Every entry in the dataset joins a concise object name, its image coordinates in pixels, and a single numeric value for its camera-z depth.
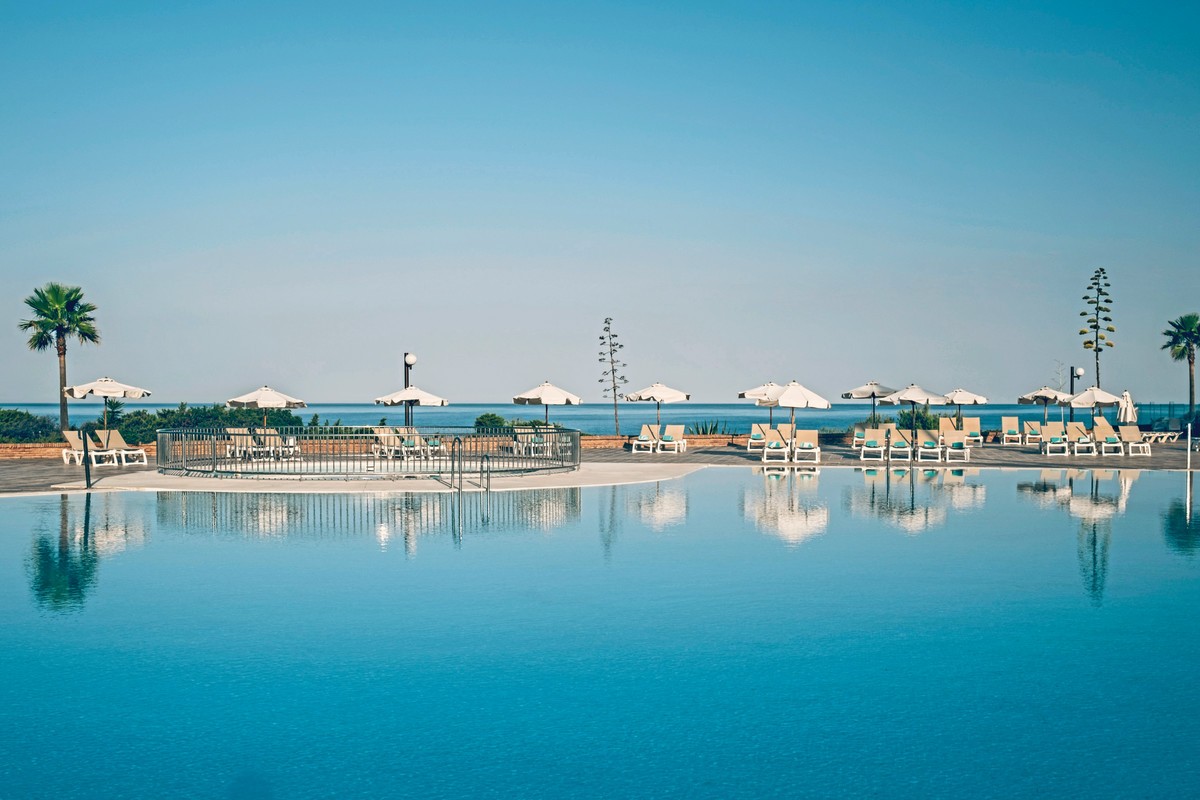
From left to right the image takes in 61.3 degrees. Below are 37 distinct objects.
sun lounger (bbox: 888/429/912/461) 29.44
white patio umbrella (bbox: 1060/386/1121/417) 32.97
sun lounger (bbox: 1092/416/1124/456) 30.44
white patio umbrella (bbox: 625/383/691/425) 34.38
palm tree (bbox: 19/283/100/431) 30.67
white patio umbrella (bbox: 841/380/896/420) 32.72
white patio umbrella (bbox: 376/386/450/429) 28.18
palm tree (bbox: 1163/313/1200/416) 43.50
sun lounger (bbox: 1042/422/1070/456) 30.58
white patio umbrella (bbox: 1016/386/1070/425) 36.81
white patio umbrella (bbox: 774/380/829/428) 29.53
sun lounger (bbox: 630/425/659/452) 31.80
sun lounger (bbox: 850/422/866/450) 30.28
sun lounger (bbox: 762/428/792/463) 28.94
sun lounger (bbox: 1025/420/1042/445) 33.24
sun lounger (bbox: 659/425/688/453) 31.84
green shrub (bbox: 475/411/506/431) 34.16
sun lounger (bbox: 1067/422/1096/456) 30.34
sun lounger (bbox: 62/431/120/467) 25.69
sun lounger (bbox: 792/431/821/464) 28.50
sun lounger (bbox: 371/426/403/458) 25.44
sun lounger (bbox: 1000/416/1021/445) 34.41
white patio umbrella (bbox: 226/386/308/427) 26.91
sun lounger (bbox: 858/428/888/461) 28.59
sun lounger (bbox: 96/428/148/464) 26.17
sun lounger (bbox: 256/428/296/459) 24.30
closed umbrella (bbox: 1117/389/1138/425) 34.47
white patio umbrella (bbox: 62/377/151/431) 27.80
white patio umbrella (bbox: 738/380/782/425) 31.29
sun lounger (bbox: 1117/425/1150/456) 30.27
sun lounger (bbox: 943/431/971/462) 28.64
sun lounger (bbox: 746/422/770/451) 30.48
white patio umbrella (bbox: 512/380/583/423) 32.59
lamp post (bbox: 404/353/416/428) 27.53
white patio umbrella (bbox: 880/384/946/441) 30.97
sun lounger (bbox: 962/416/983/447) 33.08
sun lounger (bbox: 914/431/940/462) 29.23
